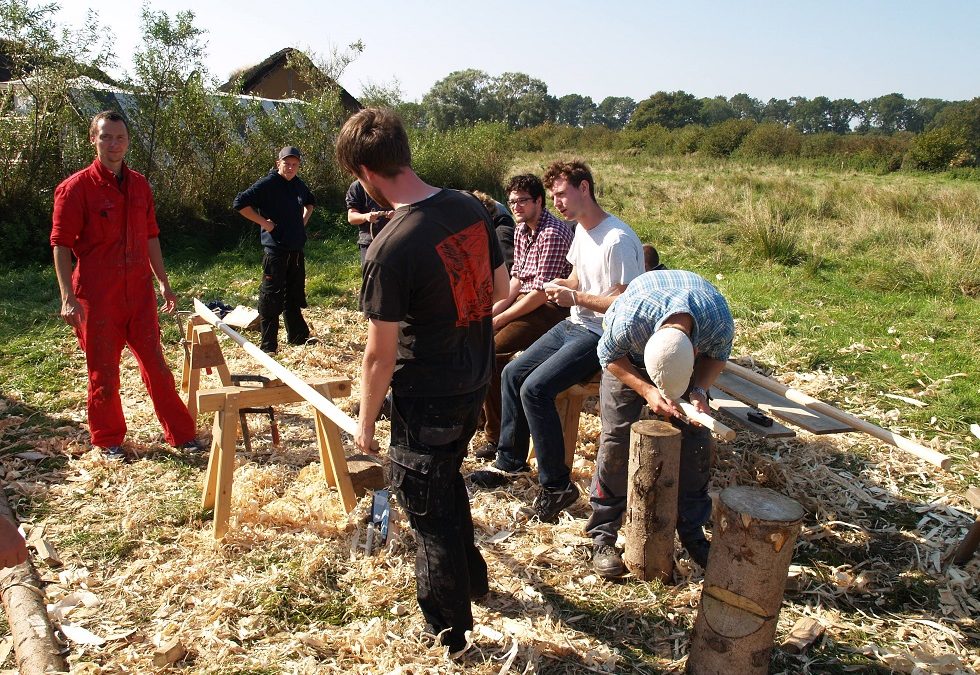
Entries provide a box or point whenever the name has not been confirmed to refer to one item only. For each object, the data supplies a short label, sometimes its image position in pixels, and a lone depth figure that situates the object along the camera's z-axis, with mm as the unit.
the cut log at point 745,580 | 2682
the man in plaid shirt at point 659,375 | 3018
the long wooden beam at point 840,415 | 3369
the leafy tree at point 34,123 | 10609
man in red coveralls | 4266
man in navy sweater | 6867
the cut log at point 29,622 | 2871
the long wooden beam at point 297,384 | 3211
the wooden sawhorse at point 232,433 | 3738
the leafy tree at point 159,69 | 11492
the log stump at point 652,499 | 3299
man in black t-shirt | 2422
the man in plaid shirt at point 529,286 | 4738
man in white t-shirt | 3984
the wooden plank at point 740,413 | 3967
